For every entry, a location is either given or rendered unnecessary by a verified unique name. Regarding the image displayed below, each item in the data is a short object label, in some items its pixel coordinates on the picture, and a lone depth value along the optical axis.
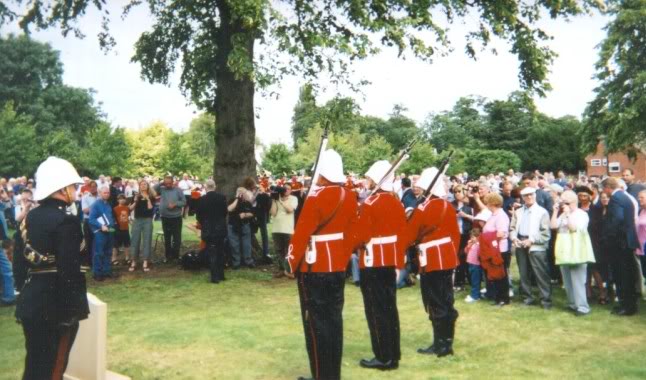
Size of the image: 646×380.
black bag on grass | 14.37
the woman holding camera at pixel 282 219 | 13.95
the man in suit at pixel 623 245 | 9.66
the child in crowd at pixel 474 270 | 10.91
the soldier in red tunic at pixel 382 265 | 6.98
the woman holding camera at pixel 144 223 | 14.29
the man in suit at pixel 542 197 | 11.85
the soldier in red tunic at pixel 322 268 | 6.23
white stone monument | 5.80
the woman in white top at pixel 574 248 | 9.79
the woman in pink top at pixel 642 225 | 9.52
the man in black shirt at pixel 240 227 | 14.38
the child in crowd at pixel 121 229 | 14.78
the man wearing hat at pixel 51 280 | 4.73
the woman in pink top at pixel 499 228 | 10.46
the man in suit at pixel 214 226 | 12.95
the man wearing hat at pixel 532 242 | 10.14
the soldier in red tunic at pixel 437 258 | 7.48
